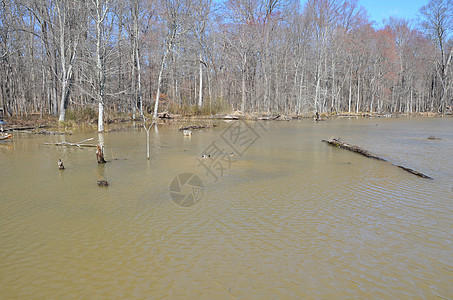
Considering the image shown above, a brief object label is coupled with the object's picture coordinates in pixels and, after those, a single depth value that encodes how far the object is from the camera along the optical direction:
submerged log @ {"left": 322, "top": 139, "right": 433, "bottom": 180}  7.42
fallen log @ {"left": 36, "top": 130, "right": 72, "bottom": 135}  16.62
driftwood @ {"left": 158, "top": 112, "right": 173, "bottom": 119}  27.78
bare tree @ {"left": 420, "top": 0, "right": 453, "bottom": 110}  41.53
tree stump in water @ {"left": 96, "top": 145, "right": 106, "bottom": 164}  8.80
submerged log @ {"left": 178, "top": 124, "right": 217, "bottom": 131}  19.70
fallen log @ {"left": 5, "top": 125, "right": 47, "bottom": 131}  17.73
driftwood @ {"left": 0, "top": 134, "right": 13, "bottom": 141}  14.09
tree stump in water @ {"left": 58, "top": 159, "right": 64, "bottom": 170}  8.05
